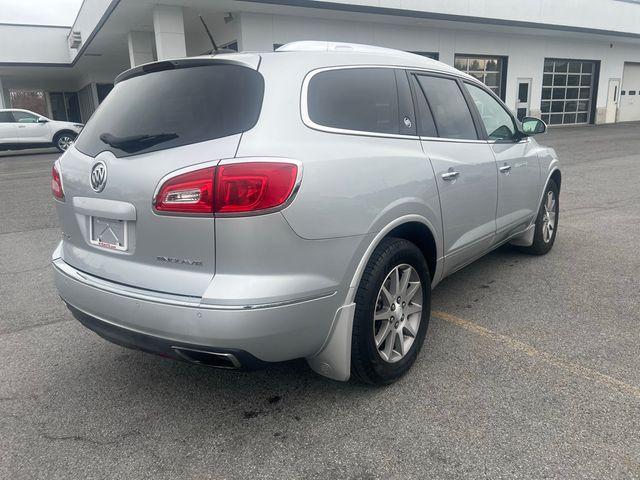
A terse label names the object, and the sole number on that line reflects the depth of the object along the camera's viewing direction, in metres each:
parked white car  19.88
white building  16.25
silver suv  2.29
